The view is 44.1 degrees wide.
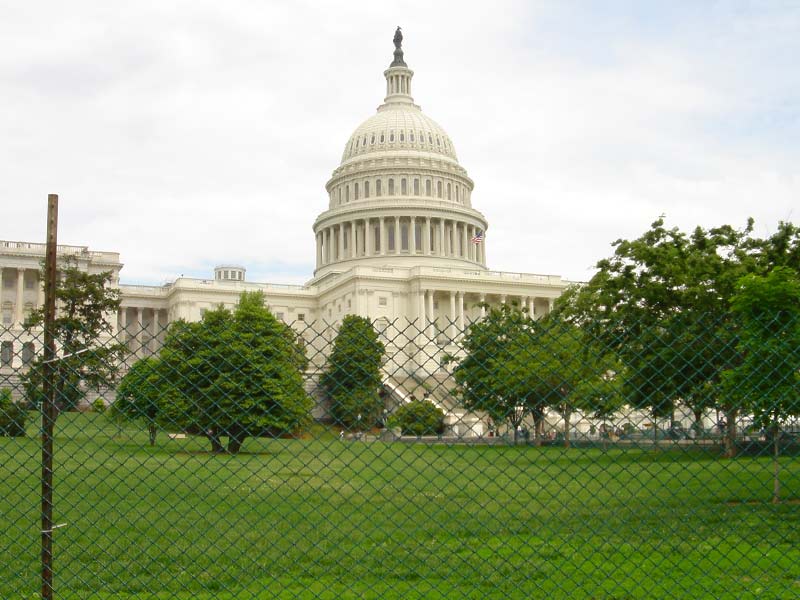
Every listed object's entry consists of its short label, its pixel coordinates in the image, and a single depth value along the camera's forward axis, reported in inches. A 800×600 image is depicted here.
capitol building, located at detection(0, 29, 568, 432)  4254.4
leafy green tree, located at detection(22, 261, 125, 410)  2394.2
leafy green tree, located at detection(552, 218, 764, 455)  1241.4
